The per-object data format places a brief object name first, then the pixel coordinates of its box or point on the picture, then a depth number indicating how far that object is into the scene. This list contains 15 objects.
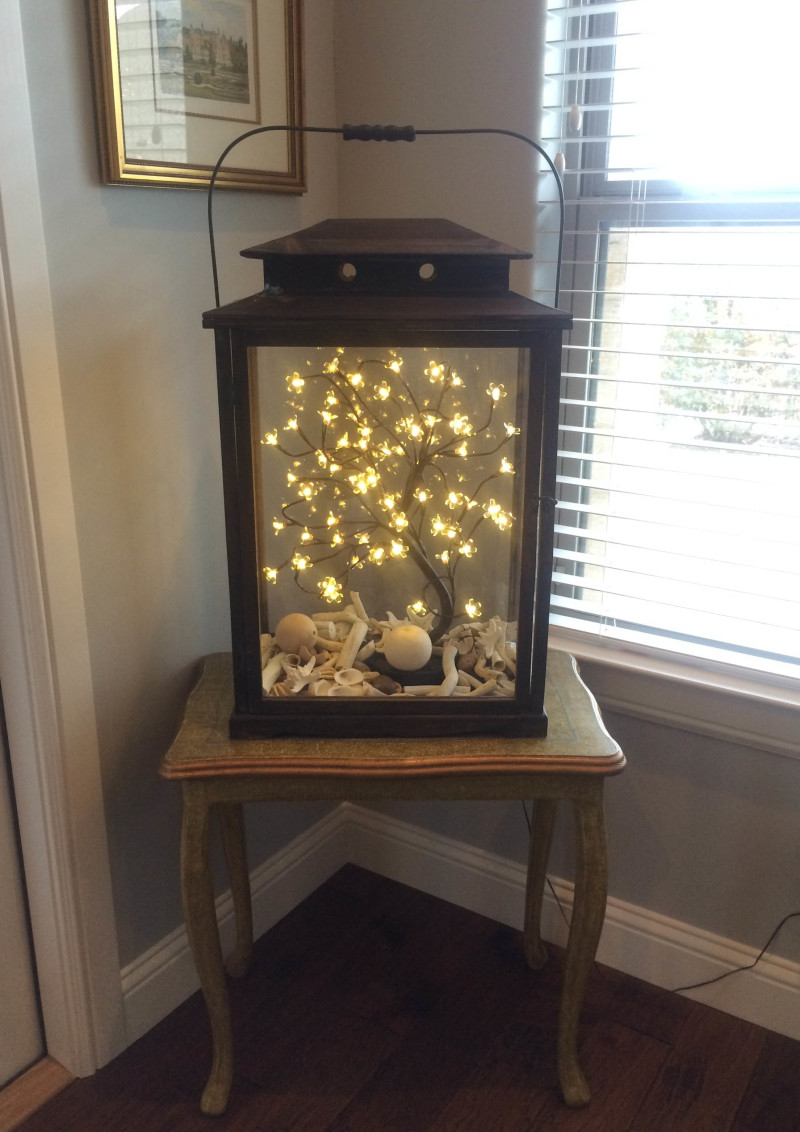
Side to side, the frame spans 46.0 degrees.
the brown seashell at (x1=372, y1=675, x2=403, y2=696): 1.42
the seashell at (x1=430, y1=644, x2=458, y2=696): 1.41
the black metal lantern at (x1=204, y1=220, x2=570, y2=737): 1.27
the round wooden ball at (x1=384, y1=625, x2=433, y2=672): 1.42
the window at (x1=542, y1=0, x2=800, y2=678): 1.50
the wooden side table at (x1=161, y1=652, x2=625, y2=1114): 1.35
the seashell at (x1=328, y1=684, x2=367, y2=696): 1.41
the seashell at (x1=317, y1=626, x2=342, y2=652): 1.45
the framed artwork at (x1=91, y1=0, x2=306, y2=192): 1.34
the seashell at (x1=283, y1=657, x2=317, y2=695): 1.41
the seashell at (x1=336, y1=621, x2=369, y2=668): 1.45
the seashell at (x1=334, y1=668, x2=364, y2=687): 1.42
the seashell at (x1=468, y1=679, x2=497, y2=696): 1.41
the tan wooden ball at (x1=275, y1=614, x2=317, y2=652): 1.42
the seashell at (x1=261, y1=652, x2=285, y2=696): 1.41
